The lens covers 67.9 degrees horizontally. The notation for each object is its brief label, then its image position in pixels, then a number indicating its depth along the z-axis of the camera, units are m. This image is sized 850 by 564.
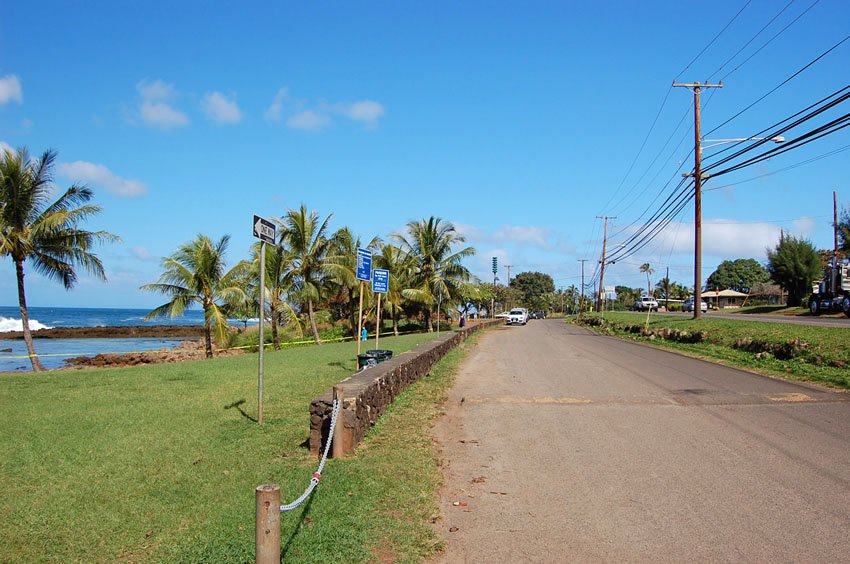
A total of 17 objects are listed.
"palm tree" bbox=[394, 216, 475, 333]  41.19
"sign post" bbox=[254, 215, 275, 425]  8.22
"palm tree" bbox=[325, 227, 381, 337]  31.72
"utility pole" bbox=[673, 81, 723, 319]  27.28
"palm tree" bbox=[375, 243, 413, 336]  38.72
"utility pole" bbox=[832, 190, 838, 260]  50.75
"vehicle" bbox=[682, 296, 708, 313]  68.22
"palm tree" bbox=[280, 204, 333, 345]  31.42
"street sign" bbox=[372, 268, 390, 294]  15.28
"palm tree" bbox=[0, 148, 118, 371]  19.83
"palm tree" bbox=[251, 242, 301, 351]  28.75
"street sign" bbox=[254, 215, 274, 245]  8.22
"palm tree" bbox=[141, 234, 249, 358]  25.70
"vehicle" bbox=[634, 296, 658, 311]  89.69
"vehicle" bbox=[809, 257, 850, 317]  35.28
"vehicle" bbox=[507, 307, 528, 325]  61.44
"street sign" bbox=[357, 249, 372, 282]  13.12
